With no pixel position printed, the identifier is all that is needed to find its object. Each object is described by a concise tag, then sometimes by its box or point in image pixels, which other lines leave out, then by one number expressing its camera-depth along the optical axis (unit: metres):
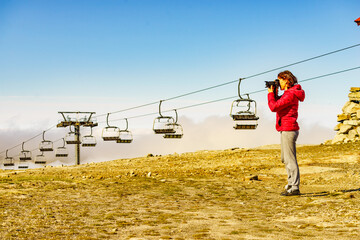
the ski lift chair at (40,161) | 36.34
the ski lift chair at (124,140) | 26.90
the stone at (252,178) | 13.44
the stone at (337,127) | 35.03
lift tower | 43.75
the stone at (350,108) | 33.47
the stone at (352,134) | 32.42
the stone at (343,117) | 34.19
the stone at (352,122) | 32.78
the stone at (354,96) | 34.25
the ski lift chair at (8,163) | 45.25
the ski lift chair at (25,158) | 43.55
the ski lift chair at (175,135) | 19.61
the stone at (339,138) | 33.39
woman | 8.38
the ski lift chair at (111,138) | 27.71
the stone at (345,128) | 33.41
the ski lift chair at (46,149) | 38.02
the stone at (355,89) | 34.40
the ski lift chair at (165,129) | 18.72
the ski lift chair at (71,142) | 36.16
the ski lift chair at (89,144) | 32.25
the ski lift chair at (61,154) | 33.71
